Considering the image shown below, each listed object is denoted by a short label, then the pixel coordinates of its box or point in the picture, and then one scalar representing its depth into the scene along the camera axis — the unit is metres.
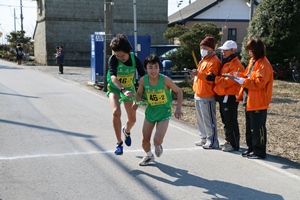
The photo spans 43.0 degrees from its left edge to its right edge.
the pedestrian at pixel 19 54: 30.29
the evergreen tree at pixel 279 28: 16.58
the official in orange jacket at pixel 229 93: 6.19
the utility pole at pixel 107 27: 14.25
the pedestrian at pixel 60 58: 22.75
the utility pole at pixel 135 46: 15.00
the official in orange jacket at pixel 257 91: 5.79
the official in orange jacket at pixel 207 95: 6.37
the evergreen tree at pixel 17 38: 41.16
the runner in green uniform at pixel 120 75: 5.62
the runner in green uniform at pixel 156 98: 5.34
